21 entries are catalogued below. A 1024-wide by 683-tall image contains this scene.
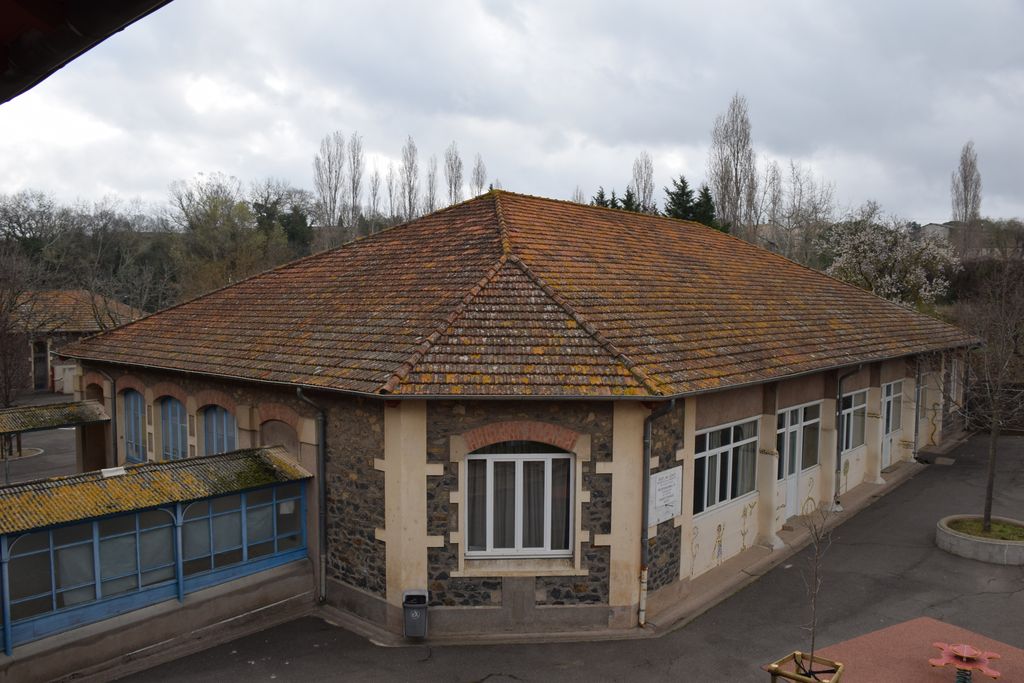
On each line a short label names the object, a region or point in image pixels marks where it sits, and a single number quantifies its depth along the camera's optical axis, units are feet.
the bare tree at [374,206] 163.43
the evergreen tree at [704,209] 108.47
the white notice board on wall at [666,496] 33.76
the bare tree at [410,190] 161.99
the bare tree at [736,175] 138.92
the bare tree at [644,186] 149.69
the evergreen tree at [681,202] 110.01
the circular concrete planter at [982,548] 40.96
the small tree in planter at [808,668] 25.32
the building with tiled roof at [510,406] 32.32
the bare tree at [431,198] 163.02
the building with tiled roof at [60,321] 121.08
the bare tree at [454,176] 161.79
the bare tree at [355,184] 160.76
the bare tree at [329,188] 160.15
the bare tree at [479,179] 161.58
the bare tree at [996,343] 45.88
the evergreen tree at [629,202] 110.73
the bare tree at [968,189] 174.40
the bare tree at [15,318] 83.66
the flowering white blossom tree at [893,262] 107.45
